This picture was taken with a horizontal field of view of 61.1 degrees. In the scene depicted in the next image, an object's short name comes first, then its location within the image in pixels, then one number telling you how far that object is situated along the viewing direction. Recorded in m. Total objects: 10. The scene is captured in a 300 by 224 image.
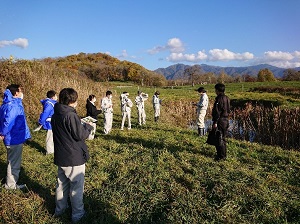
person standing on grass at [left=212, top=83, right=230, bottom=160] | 7.32
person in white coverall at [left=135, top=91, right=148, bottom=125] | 14.47
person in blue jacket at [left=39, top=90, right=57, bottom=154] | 7.92
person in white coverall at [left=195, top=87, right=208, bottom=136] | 11.02
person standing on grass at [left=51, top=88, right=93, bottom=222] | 4.19
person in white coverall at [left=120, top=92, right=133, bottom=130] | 12.62
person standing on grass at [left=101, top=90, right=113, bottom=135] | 11.19
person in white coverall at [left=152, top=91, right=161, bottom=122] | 16.34
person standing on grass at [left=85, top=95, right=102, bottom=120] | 10.10
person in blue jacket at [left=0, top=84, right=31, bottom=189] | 5.57
